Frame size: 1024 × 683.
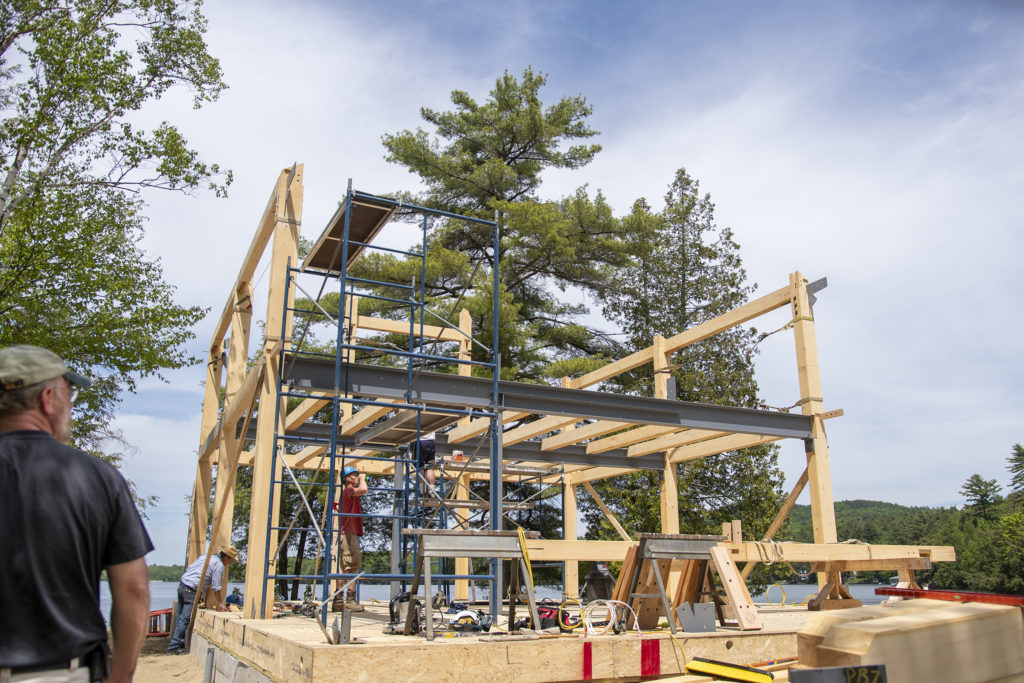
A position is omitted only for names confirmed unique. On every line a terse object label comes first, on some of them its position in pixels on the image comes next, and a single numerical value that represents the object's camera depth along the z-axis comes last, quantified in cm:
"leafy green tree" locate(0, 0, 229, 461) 1532
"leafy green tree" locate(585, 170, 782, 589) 2452
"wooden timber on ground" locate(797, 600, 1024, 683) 289
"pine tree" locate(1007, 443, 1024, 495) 5025
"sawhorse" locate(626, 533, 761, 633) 729
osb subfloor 540
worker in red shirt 976
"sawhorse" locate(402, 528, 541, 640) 655
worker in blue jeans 1180
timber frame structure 897
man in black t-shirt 220
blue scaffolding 841
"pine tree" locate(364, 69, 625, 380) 2447
